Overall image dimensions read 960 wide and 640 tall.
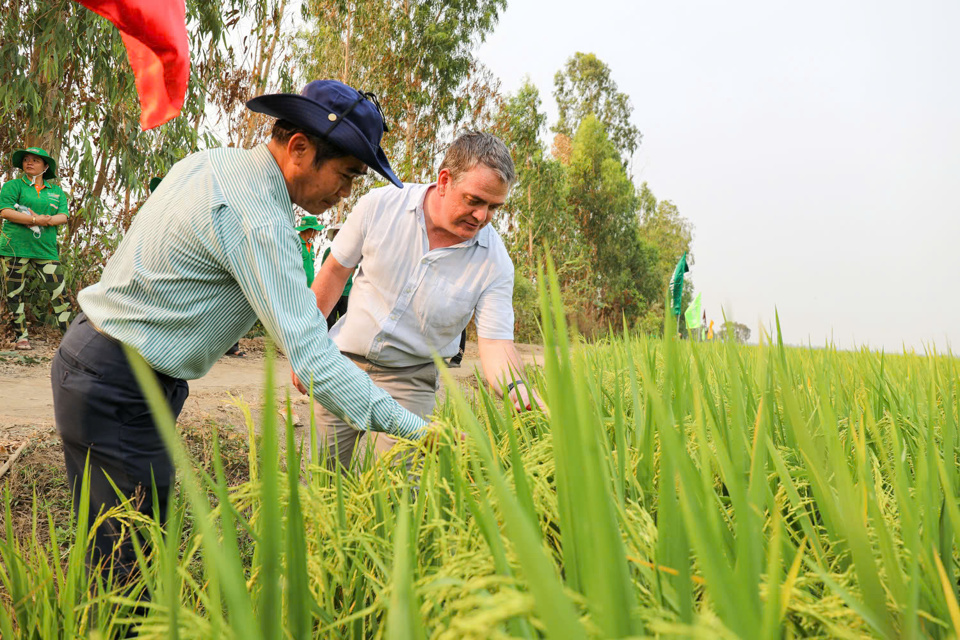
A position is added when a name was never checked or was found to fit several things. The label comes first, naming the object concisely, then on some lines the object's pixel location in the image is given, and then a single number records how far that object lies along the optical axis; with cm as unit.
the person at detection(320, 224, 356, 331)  650
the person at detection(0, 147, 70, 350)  571
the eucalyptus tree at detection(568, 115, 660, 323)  2794
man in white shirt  240
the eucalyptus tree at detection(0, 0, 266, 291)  581
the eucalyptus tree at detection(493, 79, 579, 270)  1894
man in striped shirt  145
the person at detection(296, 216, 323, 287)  732
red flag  314
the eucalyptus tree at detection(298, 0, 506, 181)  1395
